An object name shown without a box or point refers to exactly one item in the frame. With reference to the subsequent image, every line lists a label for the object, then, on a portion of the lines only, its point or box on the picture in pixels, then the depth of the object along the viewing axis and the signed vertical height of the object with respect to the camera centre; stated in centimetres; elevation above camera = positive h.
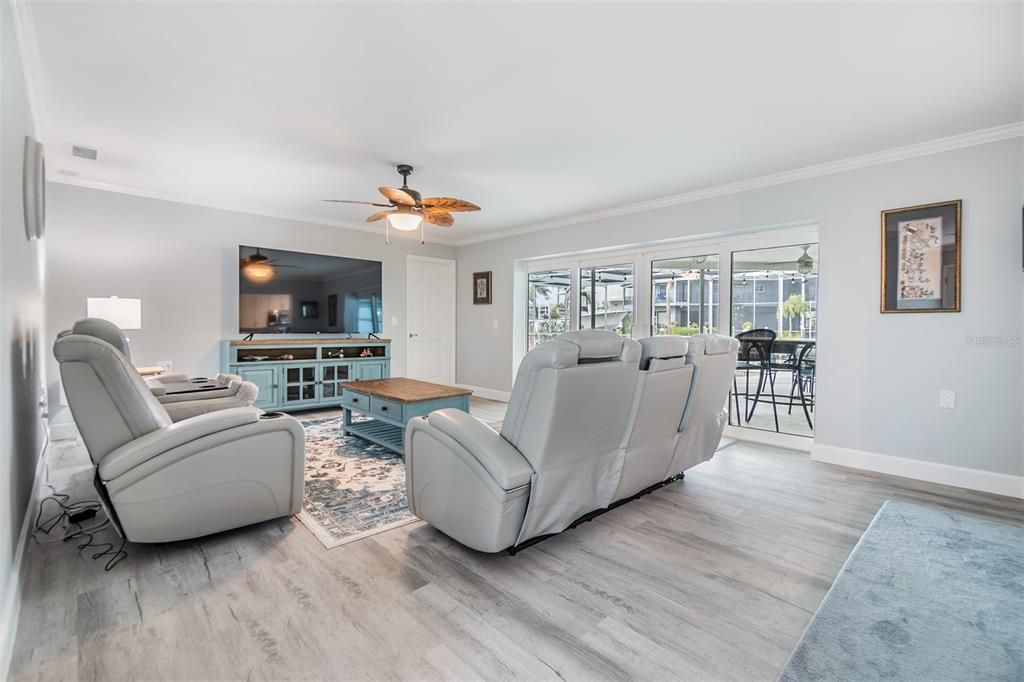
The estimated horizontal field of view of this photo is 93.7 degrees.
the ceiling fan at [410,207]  366 +104
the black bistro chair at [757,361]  444 -24
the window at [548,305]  629 +42
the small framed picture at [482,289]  685 +69
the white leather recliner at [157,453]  199 -51
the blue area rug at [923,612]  146 -98
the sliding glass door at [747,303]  422 +33
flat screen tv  528 +51
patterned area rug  246 -95
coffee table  357 -53
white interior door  691 +26
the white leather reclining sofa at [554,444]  194 -49
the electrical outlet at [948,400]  328 -45
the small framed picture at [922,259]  328 +54
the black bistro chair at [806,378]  420 -38
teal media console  510 -34
